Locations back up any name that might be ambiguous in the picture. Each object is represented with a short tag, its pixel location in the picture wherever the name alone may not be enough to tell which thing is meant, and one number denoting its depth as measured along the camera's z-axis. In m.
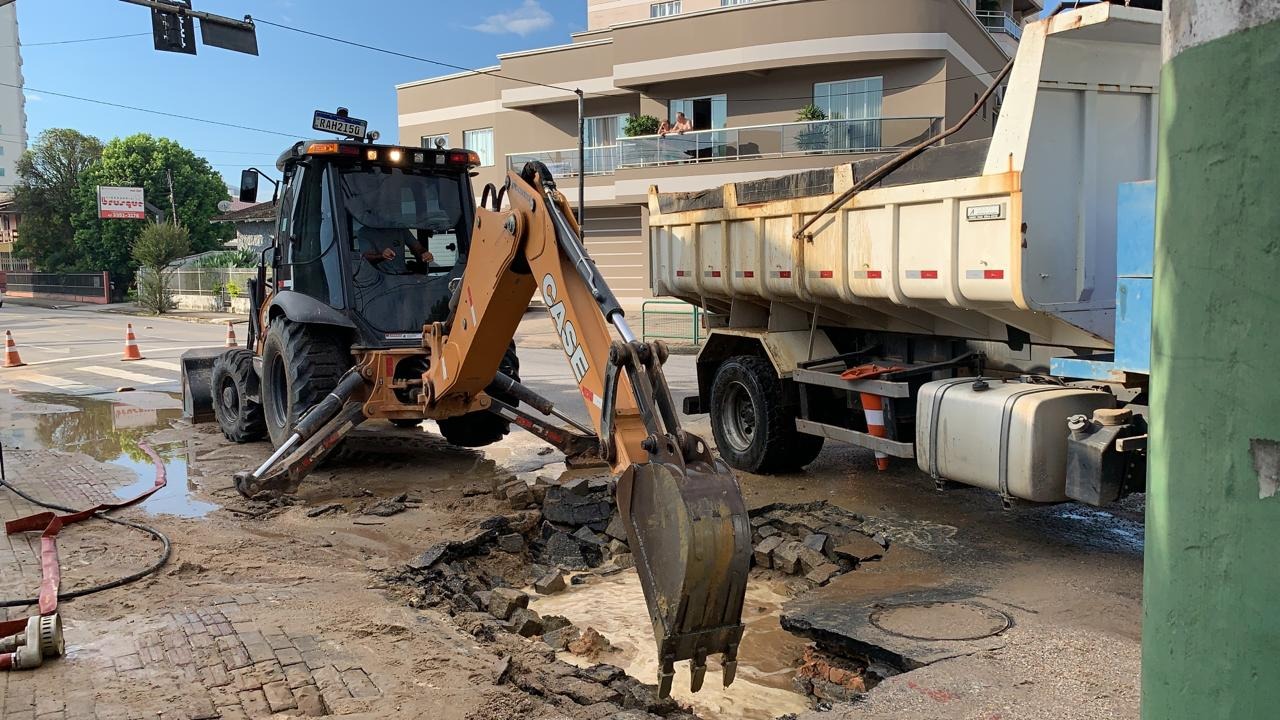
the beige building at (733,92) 23.75
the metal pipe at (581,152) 23.31
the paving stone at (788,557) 6.27
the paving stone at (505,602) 5.45
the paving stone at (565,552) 6.59
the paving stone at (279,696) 4.10
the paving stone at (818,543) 6.40
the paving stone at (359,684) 4.24
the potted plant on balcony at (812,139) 23.52
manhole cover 4.95
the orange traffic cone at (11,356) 17.83
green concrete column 1.72
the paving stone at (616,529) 6.91
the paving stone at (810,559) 6.24
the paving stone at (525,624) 5.27
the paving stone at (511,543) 6.73
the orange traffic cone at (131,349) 19.14
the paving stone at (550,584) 6.07
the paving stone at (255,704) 4.06
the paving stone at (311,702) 4.06
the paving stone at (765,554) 6.44
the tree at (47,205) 50.84
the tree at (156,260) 37.19
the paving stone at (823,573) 6.08
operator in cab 8.69
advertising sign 47.66
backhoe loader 5.26
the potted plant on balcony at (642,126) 27.23
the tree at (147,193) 48.28
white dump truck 5.78
